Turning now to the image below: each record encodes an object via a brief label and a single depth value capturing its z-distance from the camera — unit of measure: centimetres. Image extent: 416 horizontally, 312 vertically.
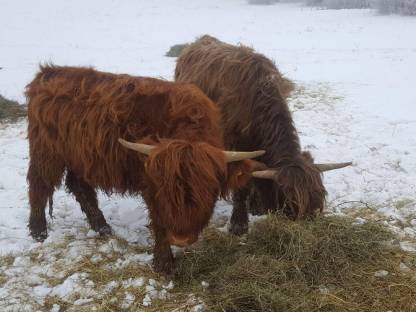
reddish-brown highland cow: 305
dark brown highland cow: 390
